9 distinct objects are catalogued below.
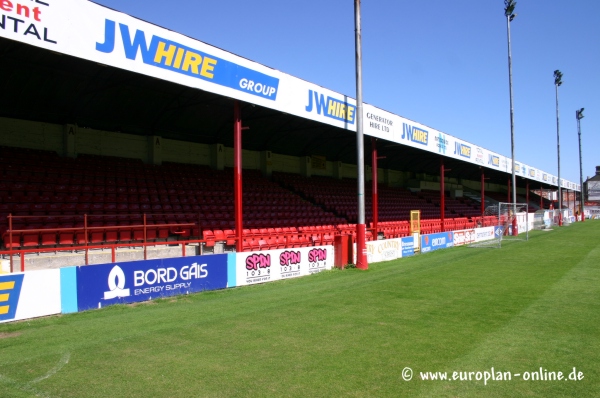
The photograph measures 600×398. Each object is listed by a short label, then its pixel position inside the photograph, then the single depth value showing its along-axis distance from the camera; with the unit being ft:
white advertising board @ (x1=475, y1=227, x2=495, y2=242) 101.24
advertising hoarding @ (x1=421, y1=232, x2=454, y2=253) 80.23
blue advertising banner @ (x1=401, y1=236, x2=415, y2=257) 72.78
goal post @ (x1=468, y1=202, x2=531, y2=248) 104.56
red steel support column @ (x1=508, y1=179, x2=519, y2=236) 113.09
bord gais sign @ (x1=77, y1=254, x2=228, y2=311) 33.35
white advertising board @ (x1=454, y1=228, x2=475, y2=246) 92.43
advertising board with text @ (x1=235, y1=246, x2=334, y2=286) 44.60
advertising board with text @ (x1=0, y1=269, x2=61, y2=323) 28.94
